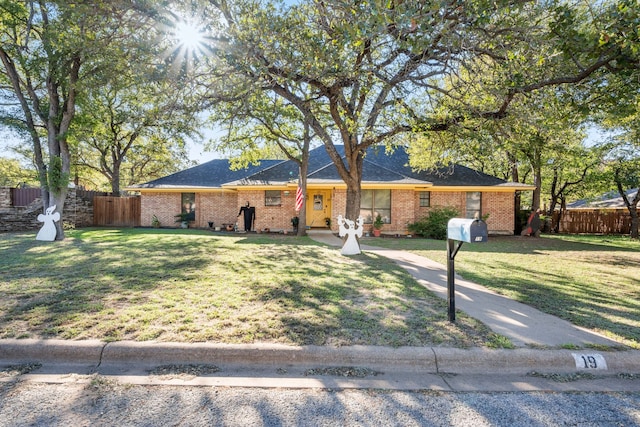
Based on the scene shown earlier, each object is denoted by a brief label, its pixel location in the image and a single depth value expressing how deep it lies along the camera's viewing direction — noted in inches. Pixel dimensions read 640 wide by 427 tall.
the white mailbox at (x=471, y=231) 129.9
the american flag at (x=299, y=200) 517.3
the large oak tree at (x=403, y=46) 188.7
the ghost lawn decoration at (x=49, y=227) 418.6
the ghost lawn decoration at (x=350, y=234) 350.3
